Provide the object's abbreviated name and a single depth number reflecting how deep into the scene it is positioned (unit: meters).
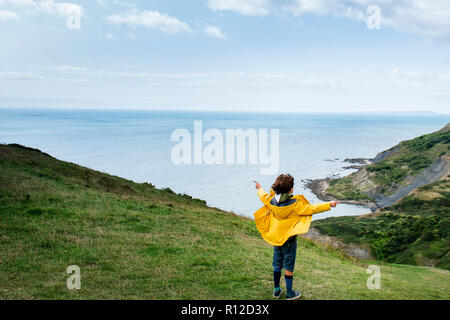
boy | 7.12
